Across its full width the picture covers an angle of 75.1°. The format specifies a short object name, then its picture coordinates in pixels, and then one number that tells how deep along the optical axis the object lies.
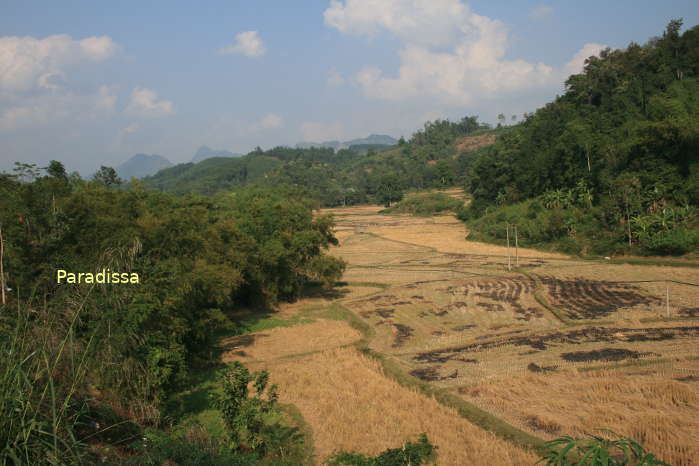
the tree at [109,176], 52.59
